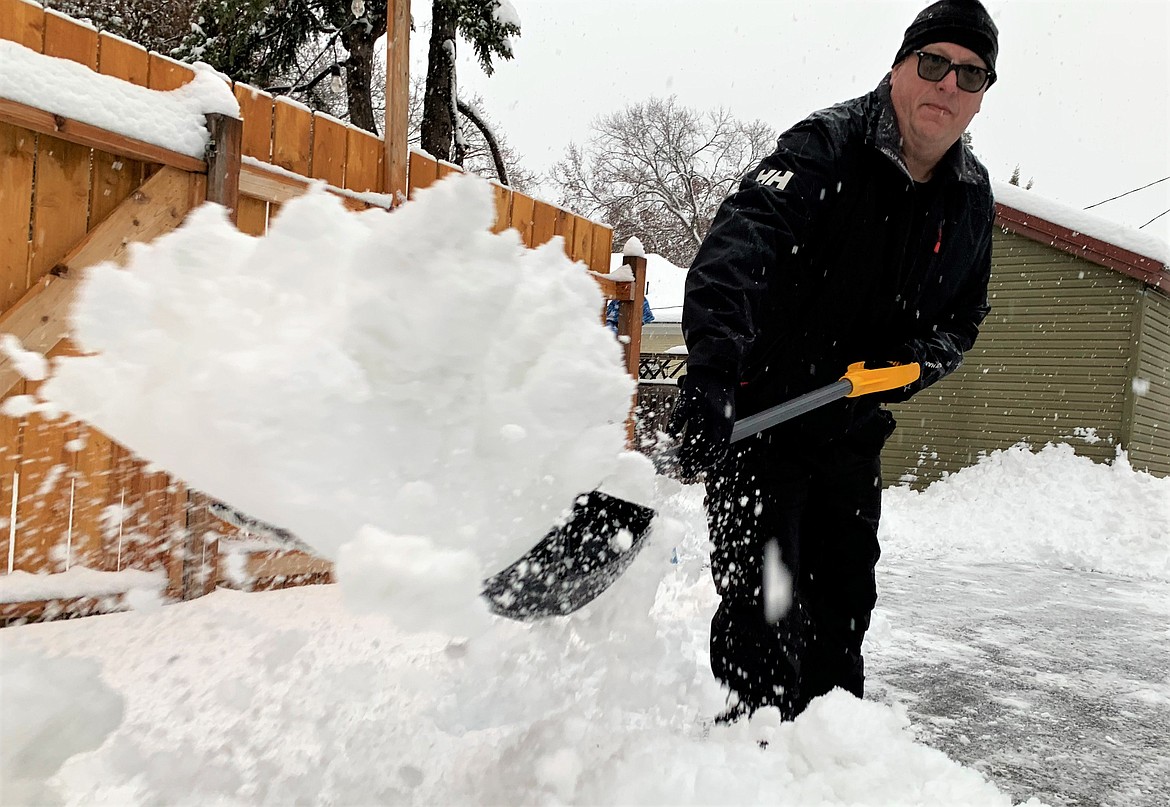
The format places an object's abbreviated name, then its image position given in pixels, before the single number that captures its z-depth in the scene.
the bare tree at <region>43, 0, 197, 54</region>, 11.89
